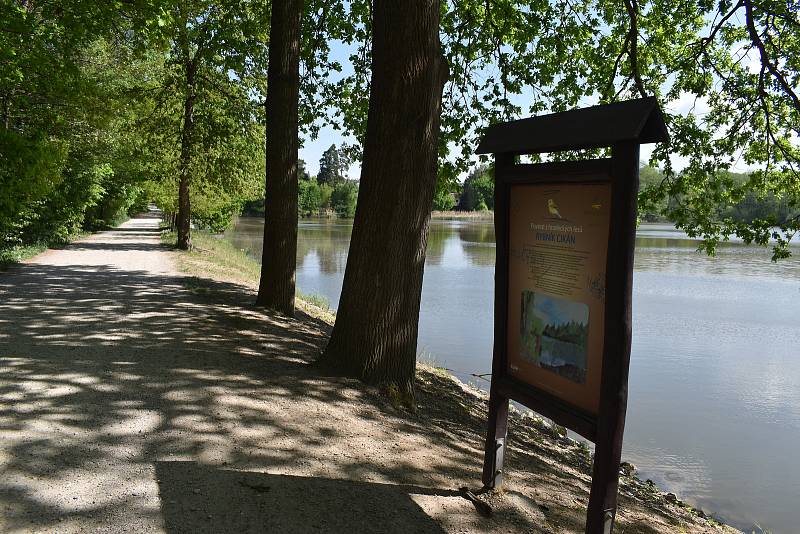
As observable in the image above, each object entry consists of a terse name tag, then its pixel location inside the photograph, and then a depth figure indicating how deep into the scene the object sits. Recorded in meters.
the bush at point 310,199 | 108.33
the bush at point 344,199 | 109.31
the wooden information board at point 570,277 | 3.31
